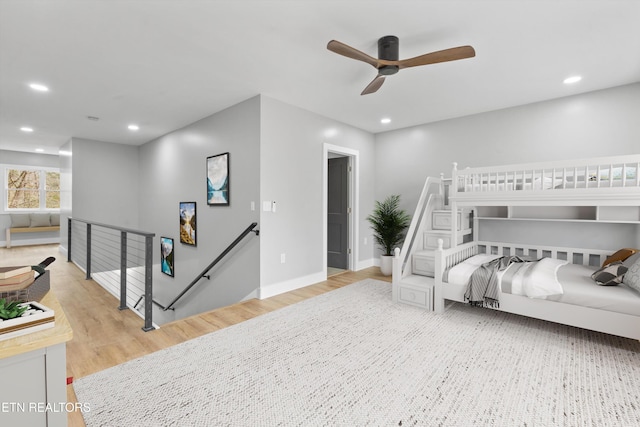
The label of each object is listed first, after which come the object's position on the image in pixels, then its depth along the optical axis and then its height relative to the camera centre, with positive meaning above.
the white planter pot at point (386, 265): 4.82 -0.89
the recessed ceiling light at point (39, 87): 3.35 +1.42
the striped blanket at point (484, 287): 2.85 -0.75
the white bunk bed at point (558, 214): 2.45 -0.04
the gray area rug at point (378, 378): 1.70 -1.16
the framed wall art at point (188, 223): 4.89 -0.22
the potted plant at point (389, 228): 4.86 -0.29
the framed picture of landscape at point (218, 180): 4.18 +0.45
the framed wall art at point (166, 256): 5.51 -0.88
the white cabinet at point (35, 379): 0.84 -0.51
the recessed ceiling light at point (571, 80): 3.21 +1.46
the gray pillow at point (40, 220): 7.74 -0.28
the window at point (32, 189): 7.60 +0.55
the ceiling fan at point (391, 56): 2.16 +1.20
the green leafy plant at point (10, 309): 0.90 -0.32
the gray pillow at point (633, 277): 2.40 -0.55
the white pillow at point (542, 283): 2.60 -0.65
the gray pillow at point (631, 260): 2.66 -0.45
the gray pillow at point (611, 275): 2.57 -0.57
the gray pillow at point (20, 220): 7.55 -0.27
